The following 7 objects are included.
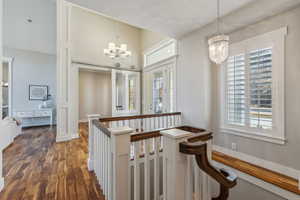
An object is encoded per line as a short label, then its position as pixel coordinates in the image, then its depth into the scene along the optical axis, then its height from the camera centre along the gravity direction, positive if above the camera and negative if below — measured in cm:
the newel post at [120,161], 128 -59
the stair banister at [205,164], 82 -42
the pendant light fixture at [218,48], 173 +66
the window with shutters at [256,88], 201 +18
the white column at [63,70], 405 +87
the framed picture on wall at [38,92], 587 +31
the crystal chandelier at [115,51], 402 +146
